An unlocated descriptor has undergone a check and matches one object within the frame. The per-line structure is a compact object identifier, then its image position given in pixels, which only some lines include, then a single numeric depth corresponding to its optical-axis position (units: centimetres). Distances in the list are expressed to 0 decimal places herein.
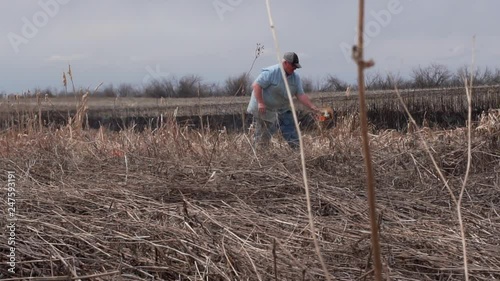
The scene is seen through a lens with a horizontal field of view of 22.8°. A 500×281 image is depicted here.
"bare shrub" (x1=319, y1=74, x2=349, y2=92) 1974
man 1420
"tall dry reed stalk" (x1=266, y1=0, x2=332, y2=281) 316
